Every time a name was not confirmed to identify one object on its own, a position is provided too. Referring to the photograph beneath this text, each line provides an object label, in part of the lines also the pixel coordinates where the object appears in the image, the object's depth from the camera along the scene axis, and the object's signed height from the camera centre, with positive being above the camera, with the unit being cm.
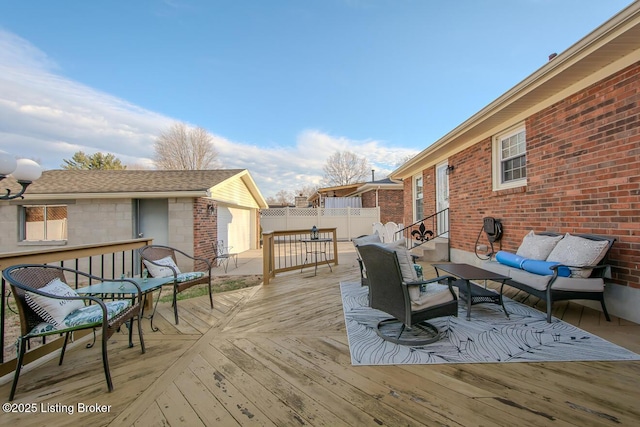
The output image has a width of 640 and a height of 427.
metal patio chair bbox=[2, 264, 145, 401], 196 -75
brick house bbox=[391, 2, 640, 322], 307 +91
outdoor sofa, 309 -75
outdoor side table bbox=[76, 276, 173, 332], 277 -77
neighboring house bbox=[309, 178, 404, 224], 1600 +86
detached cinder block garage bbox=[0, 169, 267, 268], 811 +14
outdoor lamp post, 412 +82
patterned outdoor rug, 233 -129
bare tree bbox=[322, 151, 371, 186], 3038 +520
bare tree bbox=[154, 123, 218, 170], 2364 +606
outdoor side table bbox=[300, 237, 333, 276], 636 -68
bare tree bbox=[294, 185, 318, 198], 3879 +344
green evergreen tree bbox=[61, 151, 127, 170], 2238 +464
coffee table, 322 -99
